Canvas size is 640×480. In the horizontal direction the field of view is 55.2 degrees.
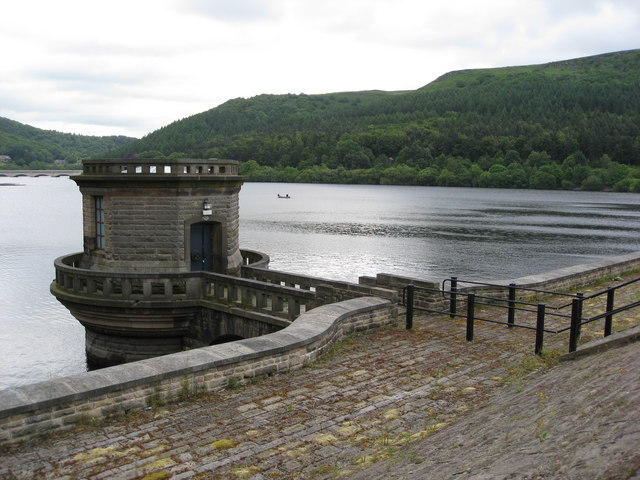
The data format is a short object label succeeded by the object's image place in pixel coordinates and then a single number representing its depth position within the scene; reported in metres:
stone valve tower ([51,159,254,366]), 15.56
